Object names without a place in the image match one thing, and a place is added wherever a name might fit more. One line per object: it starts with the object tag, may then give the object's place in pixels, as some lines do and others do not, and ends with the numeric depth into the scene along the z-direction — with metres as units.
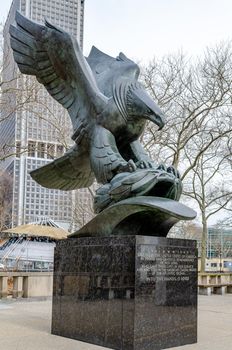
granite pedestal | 6.27
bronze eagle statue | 7.16
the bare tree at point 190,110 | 21.16
